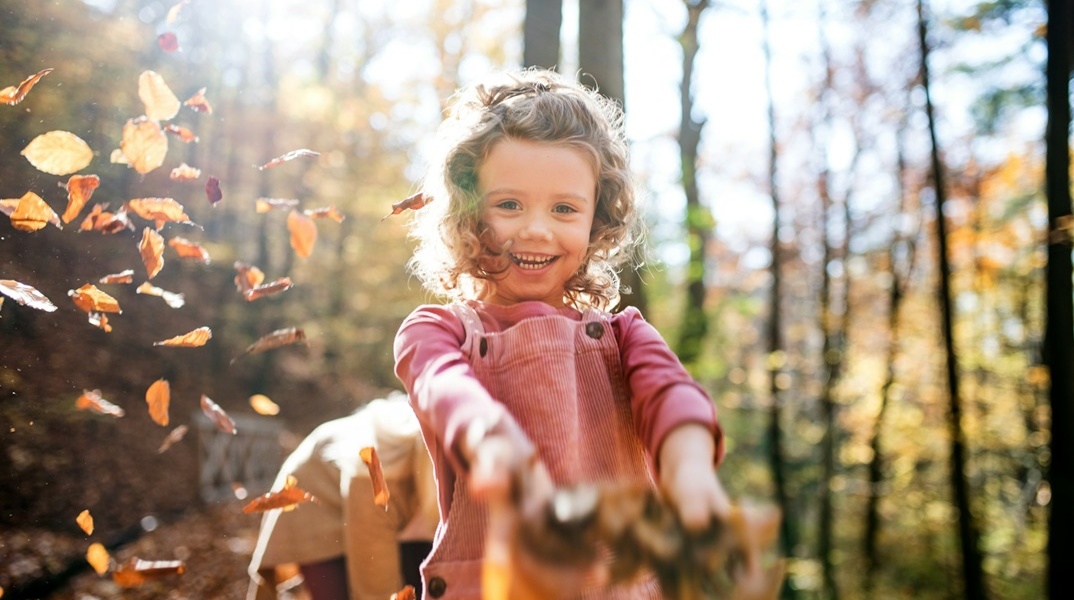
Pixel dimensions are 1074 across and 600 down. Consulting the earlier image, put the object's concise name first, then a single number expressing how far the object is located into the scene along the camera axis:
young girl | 1.42
